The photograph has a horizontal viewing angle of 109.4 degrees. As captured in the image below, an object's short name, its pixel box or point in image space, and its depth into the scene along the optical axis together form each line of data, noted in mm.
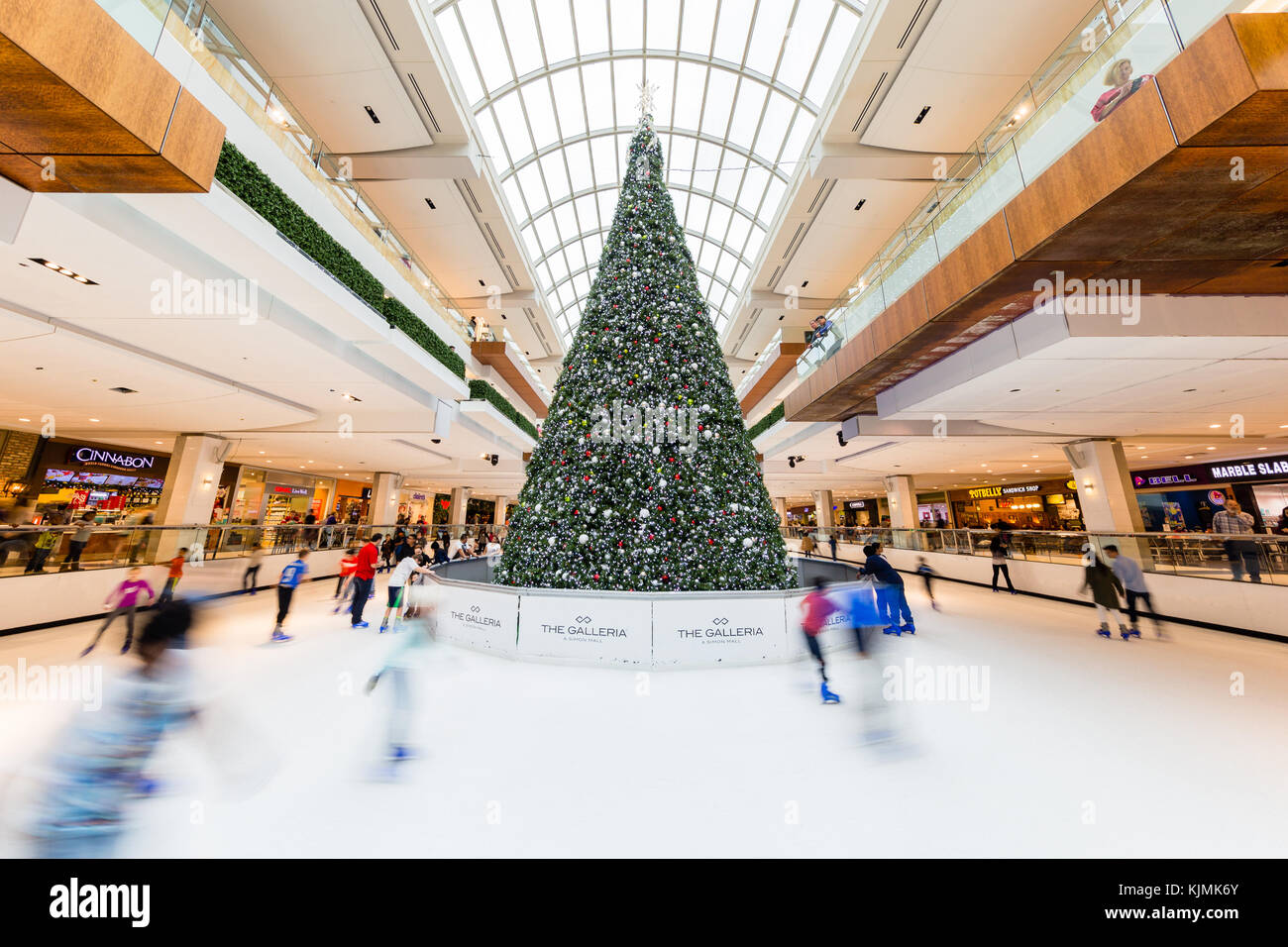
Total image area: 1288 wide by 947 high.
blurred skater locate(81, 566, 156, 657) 4211
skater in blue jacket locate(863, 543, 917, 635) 6887
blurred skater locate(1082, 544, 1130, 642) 6930
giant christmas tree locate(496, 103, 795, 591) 5938
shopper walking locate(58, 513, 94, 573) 7290
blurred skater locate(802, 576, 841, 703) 4148
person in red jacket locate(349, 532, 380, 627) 7496
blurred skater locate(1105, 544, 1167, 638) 7094
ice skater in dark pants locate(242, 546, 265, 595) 10812
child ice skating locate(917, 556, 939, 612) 9035
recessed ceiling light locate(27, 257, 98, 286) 4481
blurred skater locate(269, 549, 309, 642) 6869
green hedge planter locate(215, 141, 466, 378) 4938
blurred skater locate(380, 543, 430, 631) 7176
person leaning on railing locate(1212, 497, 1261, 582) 7109
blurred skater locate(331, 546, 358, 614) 9438
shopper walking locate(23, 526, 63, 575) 6883
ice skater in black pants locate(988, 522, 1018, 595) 11352
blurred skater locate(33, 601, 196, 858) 2365
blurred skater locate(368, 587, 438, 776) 3137
